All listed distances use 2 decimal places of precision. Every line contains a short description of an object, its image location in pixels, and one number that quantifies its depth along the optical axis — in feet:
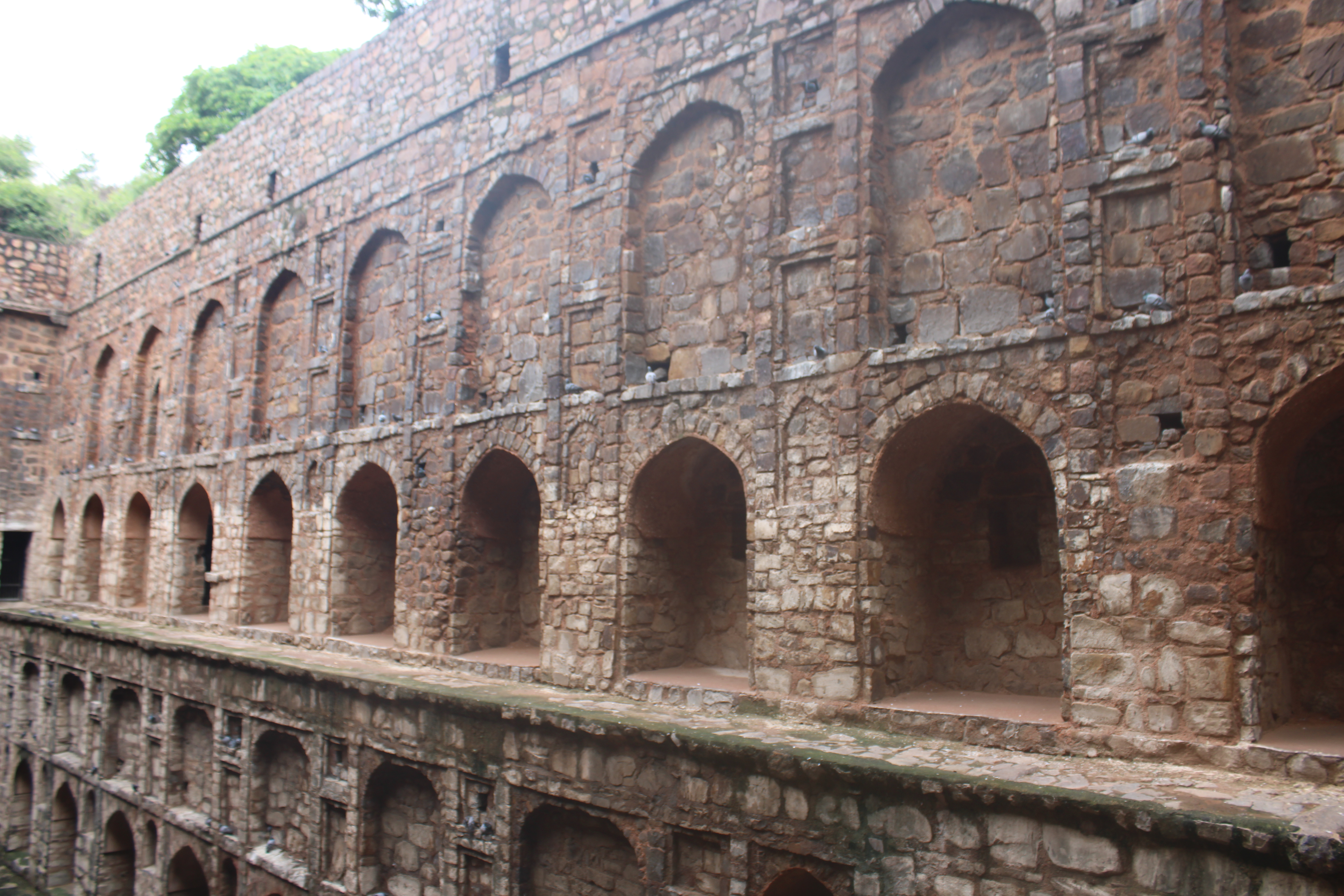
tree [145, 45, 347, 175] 76.18
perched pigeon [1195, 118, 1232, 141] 16.85
